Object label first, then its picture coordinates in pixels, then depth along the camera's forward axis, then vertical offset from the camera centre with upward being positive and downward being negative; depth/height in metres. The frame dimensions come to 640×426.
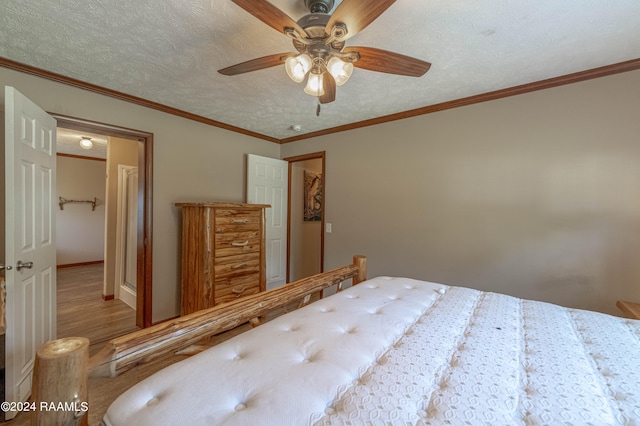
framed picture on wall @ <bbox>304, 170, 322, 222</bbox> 4.20 +0.21
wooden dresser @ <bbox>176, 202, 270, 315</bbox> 2.61 -0.50
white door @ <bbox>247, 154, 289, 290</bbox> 3.59 +0.12
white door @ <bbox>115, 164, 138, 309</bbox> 3.52 -0.36
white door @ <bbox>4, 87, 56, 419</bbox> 1.54 -0.21
